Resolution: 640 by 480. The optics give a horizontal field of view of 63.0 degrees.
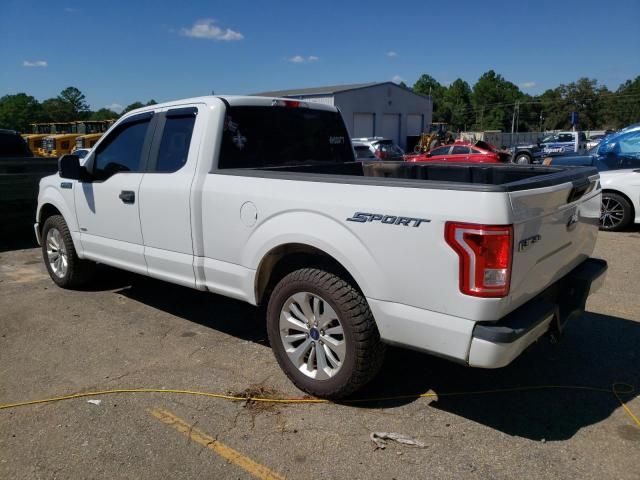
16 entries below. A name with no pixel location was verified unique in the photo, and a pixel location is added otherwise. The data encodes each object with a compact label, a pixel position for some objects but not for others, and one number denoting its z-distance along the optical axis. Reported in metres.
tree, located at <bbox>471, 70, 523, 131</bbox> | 119.94
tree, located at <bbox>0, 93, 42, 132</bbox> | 81.31
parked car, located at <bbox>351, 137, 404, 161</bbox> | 23.21
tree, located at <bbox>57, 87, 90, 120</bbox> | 109.04
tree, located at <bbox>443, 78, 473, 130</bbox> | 122.19
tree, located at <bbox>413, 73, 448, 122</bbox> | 131.32
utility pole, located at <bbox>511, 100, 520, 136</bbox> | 105.79
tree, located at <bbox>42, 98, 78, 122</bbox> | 91.37
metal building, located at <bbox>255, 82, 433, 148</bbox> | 45.59
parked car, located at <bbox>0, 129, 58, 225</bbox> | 8.18
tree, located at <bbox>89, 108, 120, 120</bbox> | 108.75
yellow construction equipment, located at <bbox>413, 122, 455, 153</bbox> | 36.47
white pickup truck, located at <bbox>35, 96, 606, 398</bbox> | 2.65
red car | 22.08
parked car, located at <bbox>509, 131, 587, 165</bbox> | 28.12
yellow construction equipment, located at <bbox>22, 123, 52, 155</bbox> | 30.71
